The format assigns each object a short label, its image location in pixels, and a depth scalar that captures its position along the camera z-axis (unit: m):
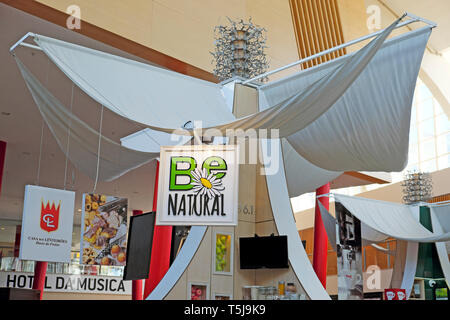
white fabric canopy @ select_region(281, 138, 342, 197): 7.71
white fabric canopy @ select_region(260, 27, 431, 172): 5.31
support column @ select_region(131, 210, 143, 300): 18.82
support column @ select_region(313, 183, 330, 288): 13.30
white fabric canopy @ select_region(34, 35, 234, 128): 5.38
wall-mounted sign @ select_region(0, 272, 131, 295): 19.11
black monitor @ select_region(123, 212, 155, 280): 6.81
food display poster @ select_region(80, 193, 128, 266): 6.24
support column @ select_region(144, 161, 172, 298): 10.70
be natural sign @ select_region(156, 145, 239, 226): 5.30
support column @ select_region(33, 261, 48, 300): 16.98
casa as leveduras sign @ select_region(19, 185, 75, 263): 6.09
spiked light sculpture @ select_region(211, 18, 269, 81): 7.16
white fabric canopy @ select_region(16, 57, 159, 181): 6.29
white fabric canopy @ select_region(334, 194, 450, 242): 10.45
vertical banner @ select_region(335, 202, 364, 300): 8.85
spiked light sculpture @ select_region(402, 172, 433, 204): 13.09
